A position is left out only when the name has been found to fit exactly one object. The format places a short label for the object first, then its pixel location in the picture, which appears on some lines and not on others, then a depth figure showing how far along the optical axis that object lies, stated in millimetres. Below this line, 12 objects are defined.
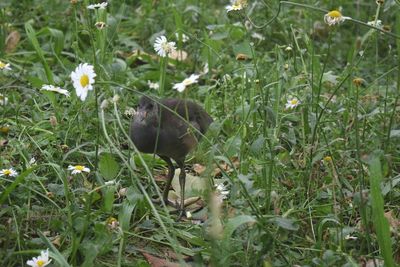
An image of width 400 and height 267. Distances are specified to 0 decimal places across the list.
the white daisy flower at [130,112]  9492
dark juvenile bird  8562
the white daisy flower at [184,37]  13084
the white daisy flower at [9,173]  8397
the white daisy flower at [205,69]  12559
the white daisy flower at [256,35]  13633
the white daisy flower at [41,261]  6996
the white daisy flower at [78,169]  8586
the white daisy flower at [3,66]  10148
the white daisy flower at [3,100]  9897
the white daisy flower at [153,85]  11852
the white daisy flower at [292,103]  9906
